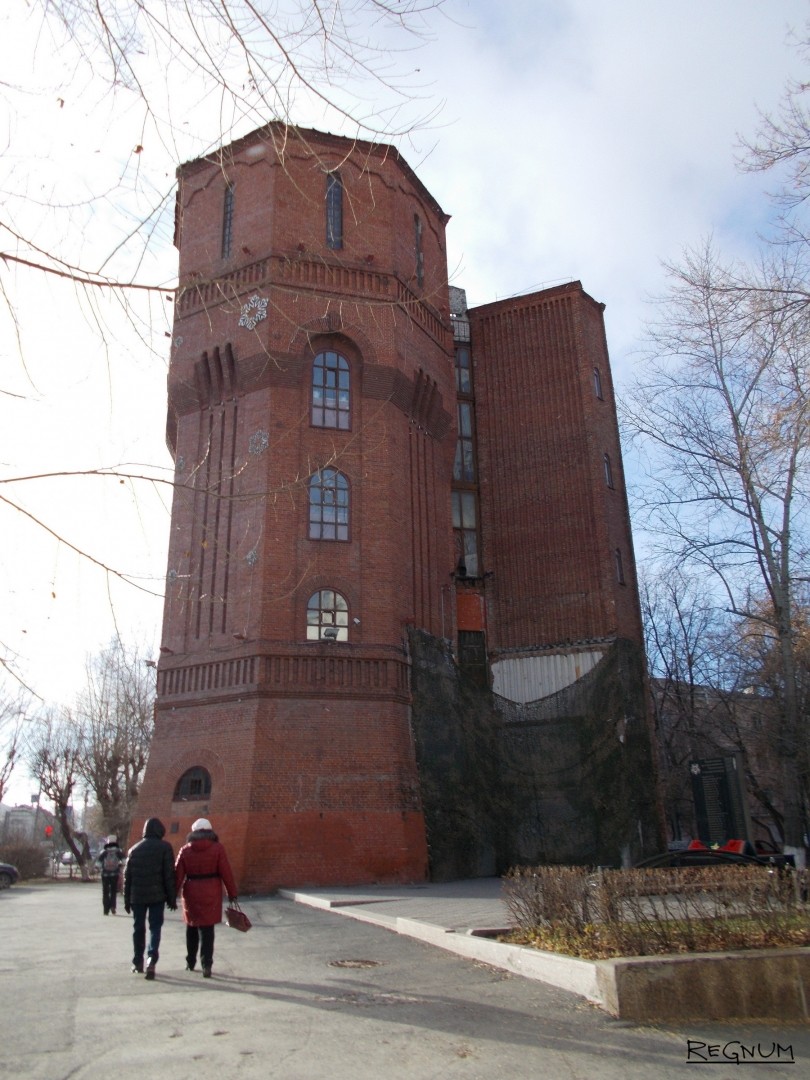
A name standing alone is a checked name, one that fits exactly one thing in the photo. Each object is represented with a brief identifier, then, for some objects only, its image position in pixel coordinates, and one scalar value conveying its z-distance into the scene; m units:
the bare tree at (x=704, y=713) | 22.98
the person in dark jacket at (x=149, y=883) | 7.60
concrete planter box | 5.66
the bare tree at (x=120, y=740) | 39.12
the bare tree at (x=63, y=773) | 40.28
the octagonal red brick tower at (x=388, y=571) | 18.22
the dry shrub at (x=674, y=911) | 6.36
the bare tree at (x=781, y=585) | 18.73
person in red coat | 7.46
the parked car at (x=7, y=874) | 26.69
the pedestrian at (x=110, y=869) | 14.64
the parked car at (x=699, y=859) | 10.02
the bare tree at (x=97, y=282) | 4.42
